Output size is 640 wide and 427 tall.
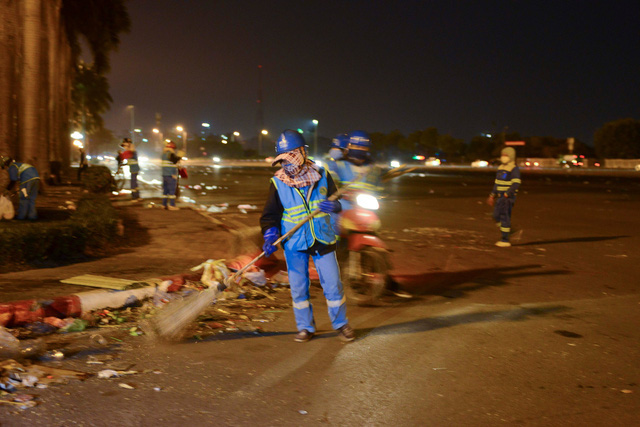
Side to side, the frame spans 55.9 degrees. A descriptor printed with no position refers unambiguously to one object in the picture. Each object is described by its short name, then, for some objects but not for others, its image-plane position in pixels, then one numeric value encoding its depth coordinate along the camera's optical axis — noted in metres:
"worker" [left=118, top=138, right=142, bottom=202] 19.77
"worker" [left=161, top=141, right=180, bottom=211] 16.02
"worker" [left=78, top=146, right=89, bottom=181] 28.73
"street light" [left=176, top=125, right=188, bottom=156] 84.80
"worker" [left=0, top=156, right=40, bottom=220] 11.69
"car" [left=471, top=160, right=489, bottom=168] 87.40
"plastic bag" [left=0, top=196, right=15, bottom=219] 11.34
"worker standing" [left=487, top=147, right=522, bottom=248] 11.42
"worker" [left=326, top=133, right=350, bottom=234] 7.10
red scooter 6.87
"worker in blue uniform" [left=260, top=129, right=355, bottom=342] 5.36
